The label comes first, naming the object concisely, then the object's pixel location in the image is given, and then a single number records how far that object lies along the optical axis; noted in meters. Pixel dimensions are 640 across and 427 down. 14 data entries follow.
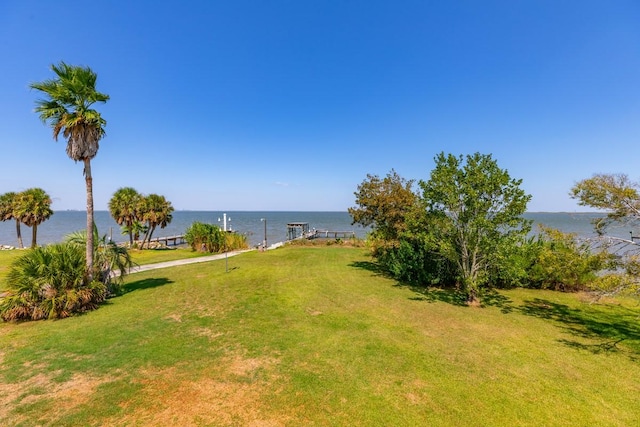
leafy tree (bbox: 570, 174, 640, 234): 8.31
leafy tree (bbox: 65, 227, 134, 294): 13.48
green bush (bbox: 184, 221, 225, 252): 31.81
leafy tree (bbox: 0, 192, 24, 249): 32.06
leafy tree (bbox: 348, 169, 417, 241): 17.30
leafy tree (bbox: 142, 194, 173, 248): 36.84
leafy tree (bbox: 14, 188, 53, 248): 31.33
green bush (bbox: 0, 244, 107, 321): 10.89
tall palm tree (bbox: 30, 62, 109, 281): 12.13
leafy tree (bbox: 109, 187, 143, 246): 36.44
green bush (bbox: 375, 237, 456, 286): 16.22
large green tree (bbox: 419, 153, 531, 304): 12.46
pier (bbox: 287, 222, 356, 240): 43.09
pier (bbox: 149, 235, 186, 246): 45.33
